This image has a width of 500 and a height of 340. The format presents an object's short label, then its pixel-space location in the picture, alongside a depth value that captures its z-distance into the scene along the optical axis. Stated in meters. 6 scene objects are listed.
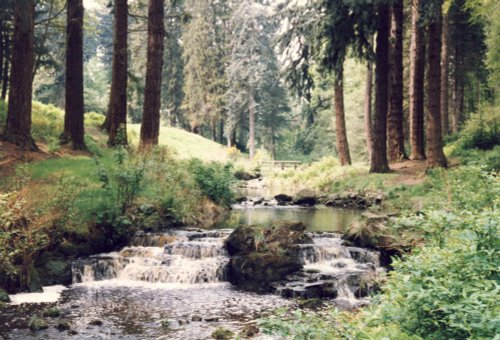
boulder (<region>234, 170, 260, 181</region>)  36.74
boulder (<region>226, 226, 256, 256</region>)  11.34
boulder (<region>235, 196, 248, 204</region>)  22.78
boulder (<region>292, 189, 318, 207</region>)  22.12
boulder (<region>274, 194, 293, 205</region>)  22.90
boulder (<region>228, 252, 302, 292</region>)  10.27
